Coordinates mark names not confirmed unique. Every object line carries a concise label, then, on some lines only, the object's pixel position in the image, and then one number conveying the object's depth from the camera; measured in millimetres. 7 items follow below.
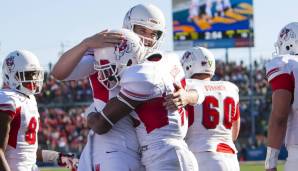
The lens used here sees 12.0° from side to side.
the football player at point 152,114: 8249
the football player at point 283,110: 9763
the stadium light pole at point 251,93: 47975
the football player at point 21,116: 10388
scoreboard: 56926
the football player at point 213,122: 12459
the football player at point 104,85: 8508
